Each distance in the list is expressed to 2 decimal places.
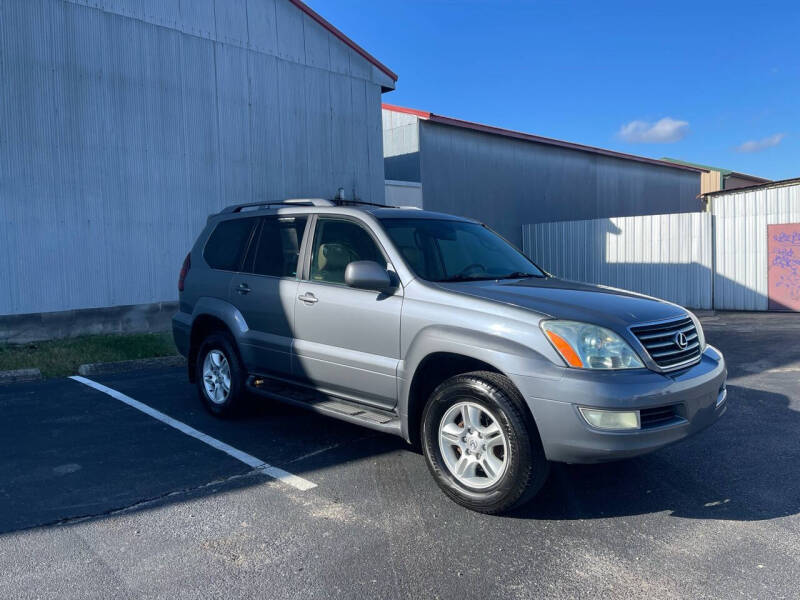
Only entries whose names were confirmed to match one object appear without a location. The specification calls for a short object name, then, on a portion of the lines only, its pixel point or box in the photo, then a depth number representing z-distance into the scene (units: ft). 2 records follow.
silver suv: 12.31
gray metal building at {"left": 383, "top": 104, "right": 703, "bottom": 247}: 59.72
